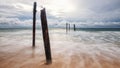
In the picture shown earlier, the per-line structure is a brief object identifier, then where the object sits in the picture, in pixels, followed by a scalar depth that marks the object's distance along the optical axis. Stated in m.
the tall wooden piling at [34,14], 7.08
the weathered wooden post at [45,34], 3.87
